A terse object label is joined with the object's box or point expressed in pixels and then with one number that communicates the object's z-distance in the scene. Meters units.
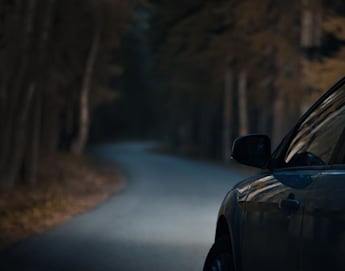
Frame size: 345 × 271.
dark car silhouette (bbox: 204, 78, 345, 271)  3.37
